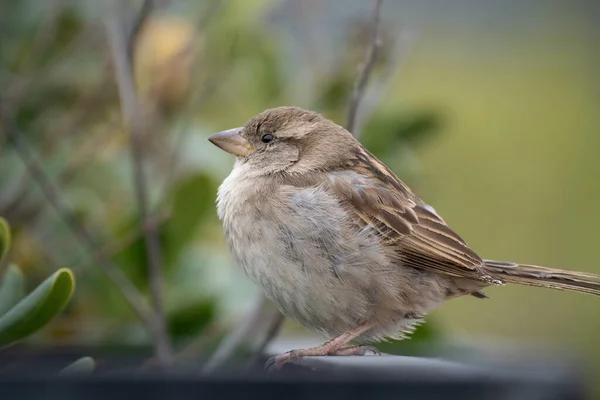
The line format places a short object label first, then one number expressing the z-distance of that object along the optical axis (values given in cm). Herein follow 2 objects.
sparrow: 452
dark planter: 359
